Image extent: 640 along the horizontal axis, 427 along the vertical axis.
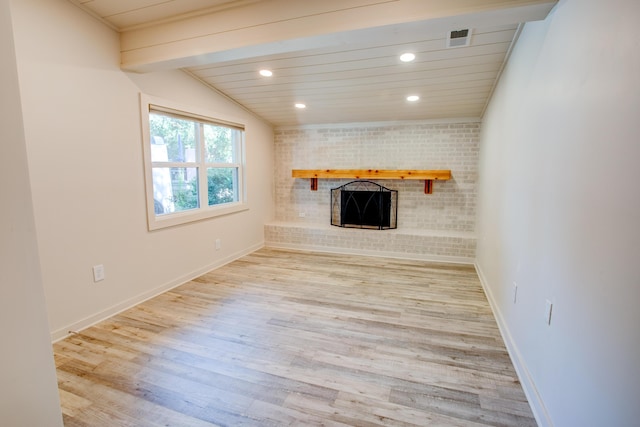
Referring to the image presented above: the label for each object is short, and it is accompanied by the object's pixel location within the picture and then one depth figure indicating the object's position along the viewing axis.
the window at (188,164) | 3.22
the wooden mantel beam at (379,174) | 4.72
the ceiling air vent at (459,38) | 2.45
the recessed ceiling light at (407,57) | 2.86
